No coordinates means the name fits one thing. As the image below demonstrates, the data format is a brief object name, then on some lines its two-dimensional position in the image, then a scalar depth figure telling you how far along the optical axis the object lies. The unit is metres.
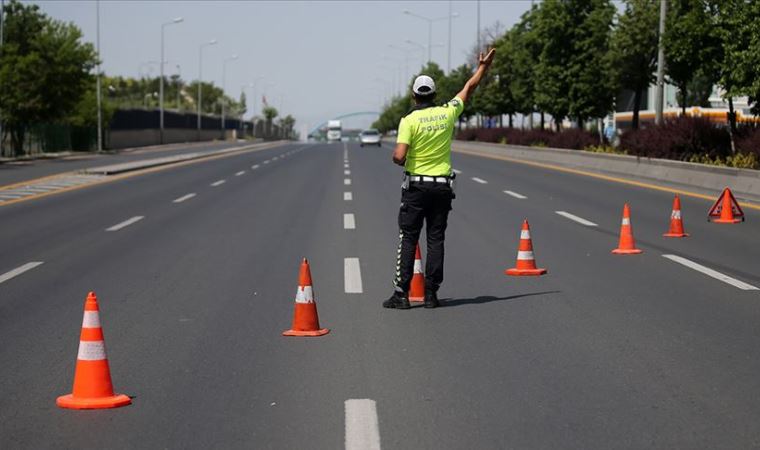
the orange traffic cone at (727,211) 18.30
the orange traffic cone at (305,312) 8.38
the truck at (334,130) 164.00
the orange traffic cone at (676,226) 15.77
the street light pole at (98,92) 68.12
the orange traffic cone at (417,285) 10.16
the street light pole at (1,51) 53.80
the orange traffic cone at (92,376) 6.38
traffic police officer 9.56
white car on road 94.00
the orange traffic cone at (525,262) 11.84
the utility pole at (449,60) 88.81
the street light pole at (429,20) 87.04
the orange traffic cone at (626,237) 14.02
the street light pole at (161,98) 88.20
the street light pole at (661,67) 34.34
